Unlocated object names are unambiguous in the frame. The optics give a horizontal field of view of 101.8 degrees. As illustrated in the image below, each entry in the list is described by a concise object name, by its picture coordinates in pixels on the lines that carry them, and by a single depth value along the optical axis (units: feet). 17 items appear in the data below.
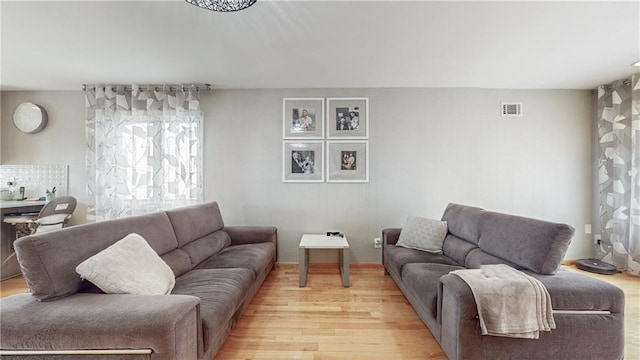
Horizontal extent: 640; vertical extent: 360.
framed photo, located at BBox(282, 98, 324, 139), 12.01
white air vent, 11.95
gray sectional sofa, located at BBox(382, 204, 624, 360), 4.89
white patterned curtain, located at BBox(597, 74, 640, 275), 10.51
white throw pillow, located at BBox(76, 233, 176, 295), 4.77
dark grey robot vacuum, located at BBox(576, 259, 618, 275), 10.57
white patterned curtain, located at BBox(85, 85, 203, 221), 11.47
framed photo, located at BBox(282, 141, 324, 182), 12.04
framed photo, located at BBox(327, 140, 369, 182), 11.99
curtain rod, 11.48
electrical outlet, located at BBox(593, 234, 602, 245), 11.69
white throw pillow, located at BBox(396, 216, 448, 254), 9.57
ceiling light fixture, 5.44
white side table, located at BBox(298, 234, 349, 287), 9.53
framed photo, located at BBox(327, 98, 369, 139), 11.98
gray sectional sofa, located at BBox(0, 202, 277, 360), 3.83
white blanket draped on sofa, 4.78
